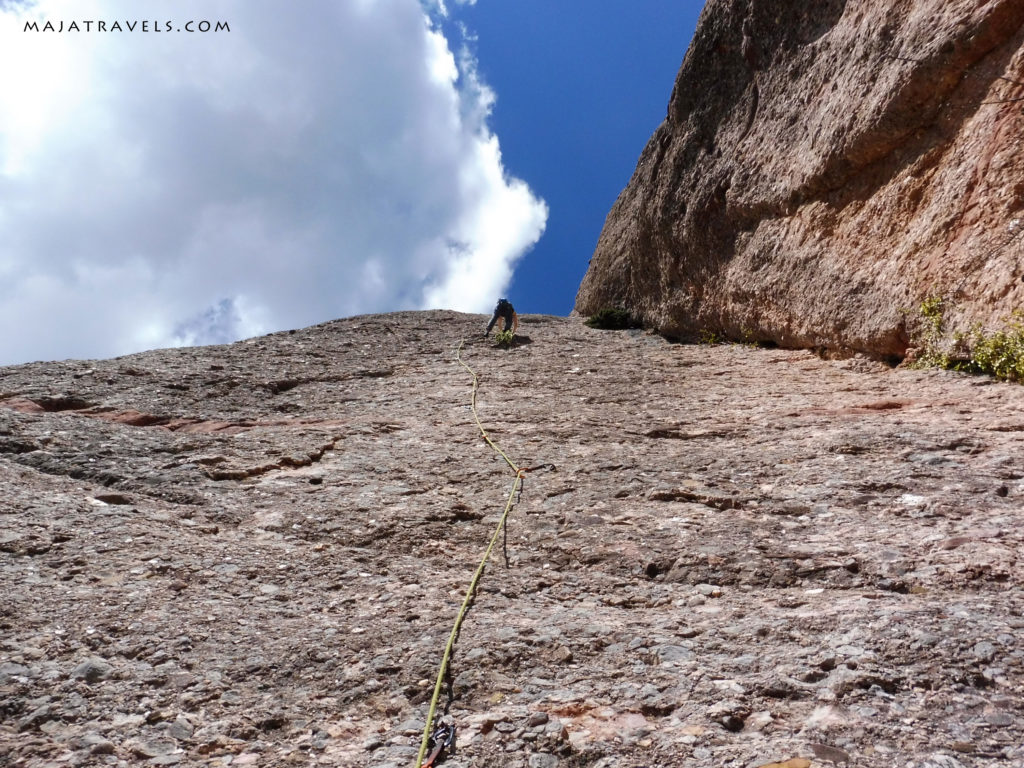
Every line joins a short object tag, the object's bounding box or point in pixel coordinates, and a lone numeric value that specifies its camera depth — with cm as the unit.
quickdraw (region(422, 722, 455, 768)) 237
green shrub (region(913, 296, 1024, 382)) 538
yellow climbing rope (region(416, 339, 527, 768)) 245
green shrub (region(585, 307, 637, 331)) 1227
